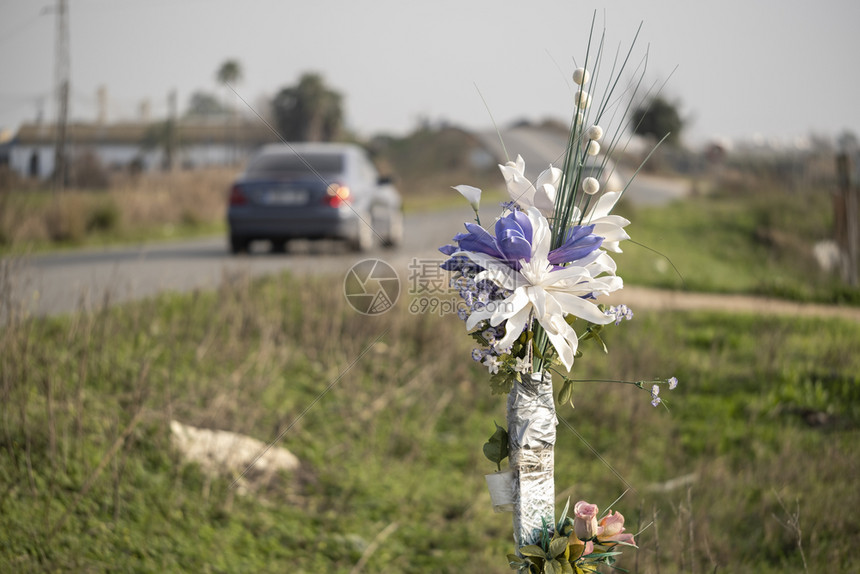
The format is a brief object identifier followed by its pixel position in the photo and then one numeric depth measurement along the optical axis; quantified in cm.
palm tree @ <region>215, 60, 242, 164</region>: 4819
